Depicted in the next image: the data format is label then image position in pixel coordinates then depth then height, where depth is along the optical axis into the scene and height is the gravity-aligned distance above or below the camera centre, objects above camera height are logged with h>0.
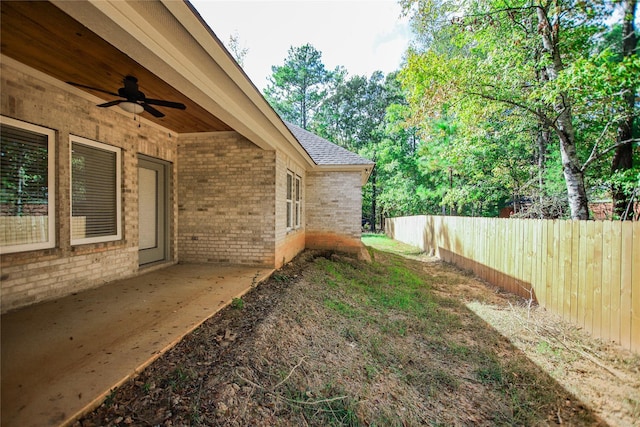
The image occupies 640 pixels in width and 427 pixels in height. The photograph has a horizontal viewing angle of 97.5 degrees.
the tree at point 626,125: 6.01 +2.02
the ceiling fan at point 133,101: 3.25 +1.33
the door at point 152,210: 5.36 -0.02
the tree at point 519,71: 6.01 +3.48
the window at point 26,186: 3.15 +0.27
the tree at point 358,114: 26.83 +9.72
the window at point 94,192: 3.96 +0.27
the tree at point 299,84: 27.94 +12.82
